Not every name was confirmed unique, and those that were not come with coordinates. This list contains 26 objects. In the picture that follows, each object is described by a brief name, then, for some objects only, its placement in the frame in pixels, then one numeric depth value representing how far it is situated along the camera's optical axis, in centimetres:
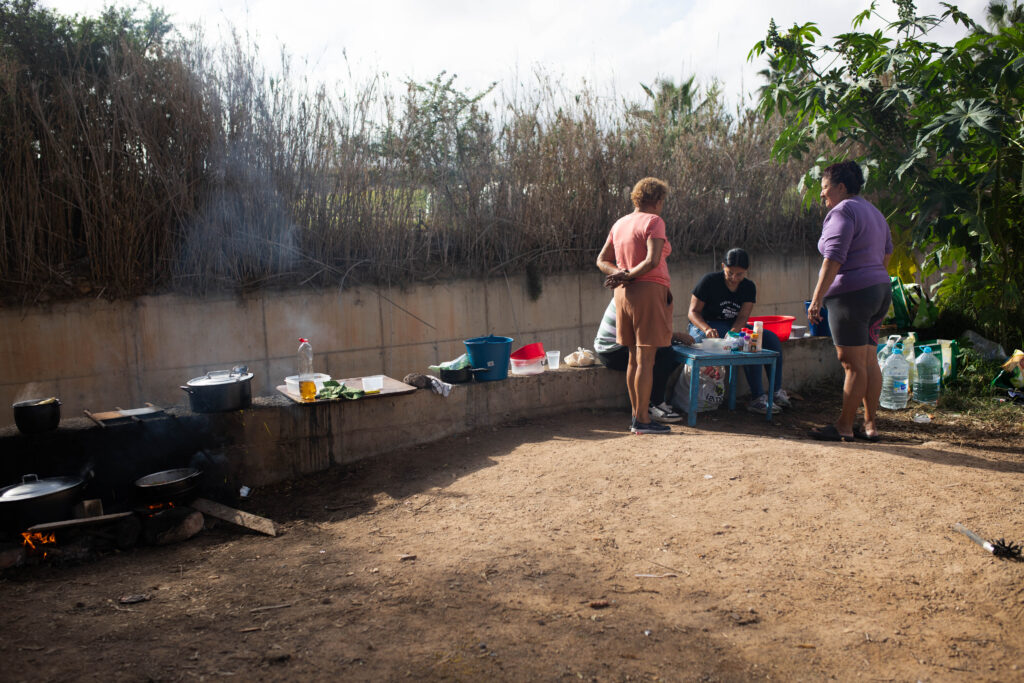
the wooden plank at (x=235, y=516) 387
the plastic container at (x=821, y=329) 736
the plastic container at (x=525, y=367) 592
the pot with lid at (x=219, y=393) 452
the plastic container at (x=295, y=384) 500
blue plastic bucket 560
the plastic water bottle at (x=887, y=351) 637
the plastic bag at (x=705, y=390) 598
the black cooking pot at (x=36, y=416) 405
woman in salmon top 495
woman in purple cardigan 473
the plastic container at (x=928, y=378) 634
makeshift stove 353
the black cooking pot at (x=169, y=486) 389
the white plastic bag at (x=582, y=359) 616
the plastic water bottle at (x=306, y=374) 481
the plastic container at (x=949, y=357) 650
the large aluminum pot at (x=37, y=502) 361
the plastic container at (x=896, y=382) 623
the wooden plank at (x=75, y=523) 357
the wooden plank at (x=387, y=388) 494
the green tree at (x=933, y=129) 553
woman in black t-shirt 602
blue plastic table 550
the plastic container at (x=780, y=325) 644
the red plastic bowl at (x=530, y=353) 595
